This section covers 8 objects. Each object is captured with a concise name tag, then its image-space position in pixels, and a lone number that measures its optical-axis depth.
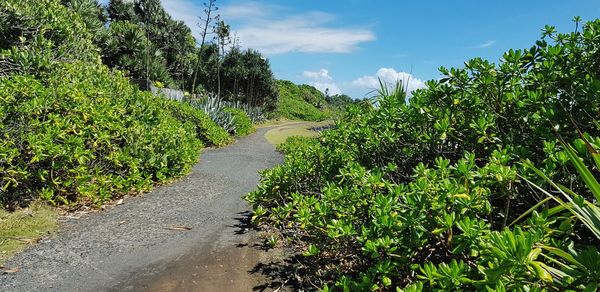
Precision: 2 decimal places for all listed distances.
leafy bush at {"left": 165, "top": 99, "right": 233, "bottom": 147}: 14.02
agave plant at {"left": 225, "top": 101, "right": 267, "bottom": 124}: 28.77
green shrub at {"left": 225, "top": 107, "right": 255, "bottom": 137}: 19.19
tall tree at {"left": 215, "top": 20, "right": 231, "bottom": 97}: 25.91
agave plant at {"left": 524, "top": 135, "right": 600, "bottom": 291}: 1.66
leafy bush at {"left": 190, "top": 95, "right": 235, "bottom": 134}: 17.55
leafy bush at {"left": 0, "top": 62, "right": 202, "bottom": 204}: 5.11
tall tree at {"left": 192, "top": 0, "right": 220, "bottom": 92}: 22.12
